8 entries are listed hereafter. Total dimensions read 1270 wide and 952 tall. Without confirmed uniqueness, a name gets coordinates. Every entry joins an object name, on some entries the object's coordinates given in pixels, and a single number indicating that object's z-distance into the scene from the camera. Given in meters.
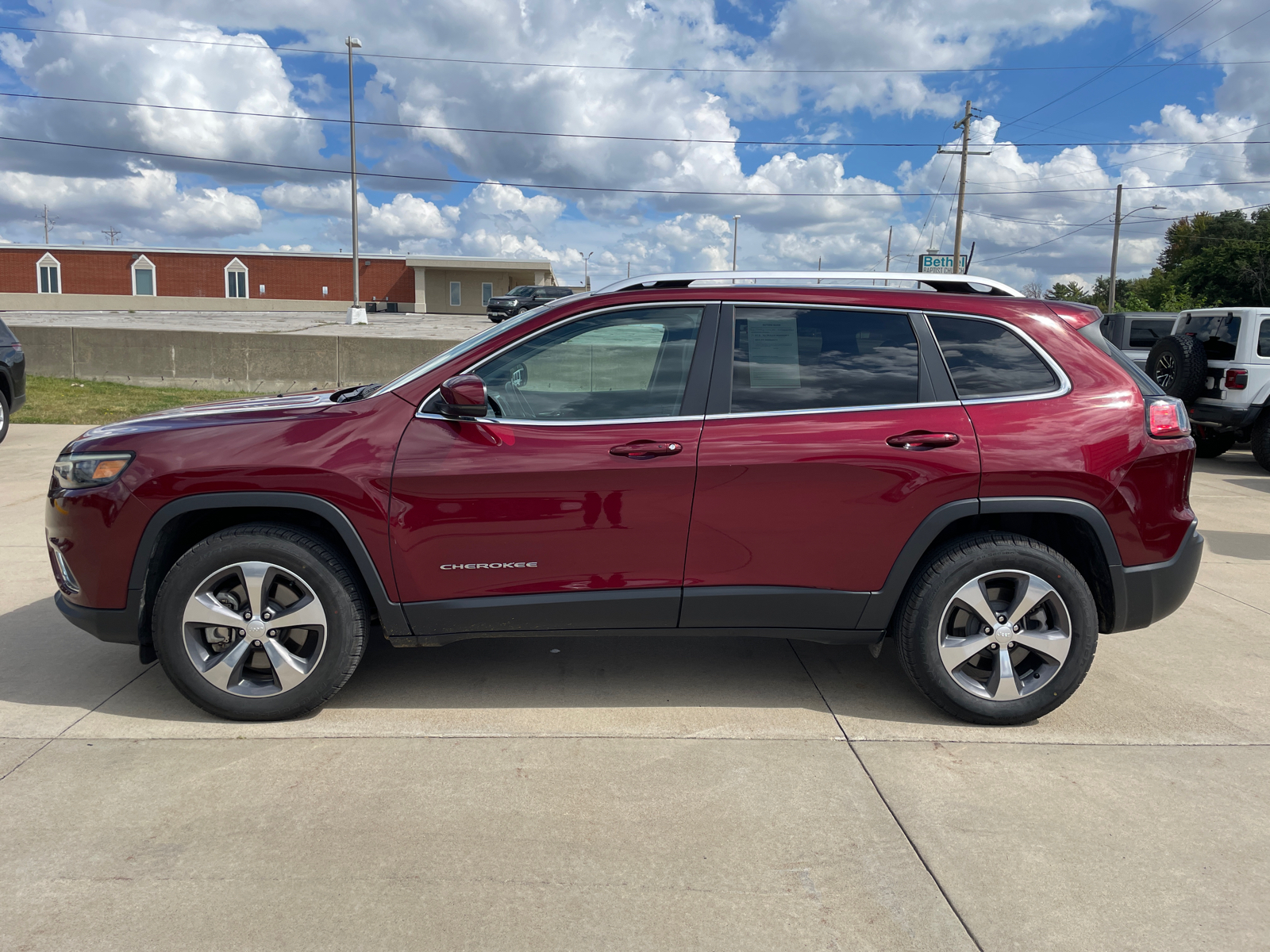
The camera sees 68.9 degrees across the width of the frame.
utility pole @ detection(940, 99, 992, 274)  37.35
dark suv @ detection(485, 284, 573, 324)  36.22
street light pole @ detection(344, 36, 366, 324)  30.03
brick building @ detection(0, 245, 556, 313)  56.66
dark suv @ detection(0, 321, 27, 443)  10.32
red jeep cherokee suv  3.55
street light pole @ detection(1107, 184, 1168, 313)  48.24
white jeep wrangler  11.05
